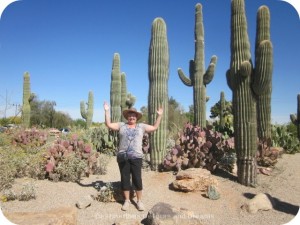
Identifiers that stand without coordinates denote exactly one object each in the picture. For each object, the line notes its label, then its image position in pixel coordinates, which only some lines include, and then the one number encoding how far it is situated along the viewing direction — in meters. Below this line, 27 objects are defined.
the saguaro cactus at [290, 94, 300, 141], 10.95
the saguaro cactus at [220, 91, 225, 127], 18.33
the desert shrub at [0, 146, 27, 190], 5.51
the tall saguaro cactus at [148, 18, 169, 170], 7.52
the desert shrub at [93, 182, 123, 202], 5.23
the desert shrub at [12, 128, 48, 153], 10.82
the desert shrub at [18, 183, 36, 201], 5.03
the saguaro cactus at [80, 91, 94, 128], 22.31
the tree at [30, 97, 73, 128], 36.62
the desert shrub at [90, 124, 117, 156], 10.50
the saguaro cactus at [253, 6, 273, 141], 8.19
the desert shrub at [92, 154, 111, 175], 7.13
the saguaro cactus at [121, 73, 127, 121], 14.48
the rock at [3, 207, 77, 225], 3.76
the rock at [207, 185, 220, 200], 5.63
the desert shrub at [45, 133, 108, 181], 6.31
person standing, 4.95
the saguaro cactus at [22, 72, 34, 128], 16.66
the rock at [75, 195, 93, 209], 4.87
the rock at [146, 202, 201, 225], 4.14
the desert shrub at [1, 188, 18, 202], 4.94
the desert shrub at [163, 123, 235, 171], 7.00
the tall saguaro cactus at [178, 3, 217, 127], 10.62
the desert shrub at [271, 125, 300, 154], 10.54
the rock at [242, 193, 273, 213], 5.15
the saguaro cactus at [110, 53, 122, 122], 11.61
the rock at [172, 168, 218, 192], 5.88
